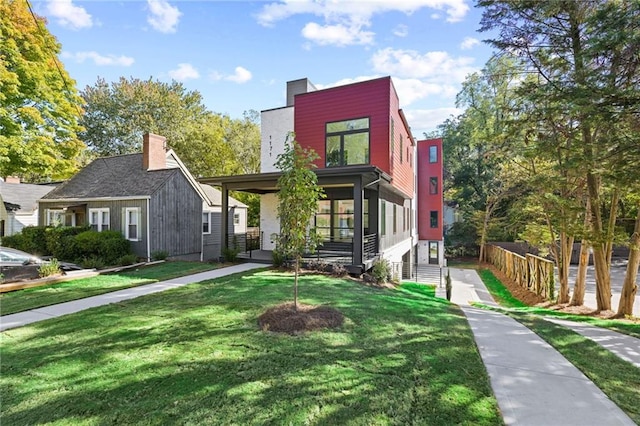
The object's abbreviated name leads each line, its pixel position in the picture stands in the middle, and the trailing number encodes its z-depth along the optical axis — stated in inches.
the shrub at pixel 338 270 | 392.9
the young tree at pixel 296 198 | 222.1
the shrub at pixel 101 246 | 522.6
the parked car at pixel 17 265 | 367.2
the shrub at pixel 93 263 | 458.1
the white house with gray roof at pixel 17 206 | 790.5
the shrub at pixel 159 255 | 539.8
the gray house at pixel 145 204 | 565.3
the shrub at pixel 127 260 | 493.7
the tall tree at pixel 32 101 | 527.5
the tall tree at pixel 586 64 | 240.2
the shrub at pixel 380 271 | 417.7
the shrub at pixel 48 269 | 379.9
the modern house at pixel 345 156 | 461.4
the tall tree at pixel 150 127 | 1152.8
